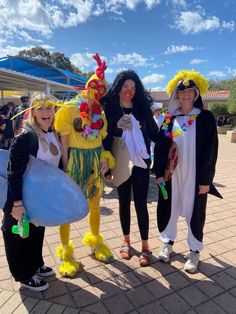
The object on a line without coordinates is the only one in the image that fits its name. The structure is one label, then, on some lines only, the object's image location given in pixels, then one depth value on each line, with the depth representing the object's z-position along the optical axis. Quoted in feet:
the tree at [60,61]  157.11
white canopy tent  24.99
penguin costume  8.74
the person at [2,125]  25.24
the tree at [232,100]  61.02
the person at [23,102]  21.07
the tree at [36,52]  165.41
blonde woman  7.09
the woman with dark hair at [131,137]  9.14
